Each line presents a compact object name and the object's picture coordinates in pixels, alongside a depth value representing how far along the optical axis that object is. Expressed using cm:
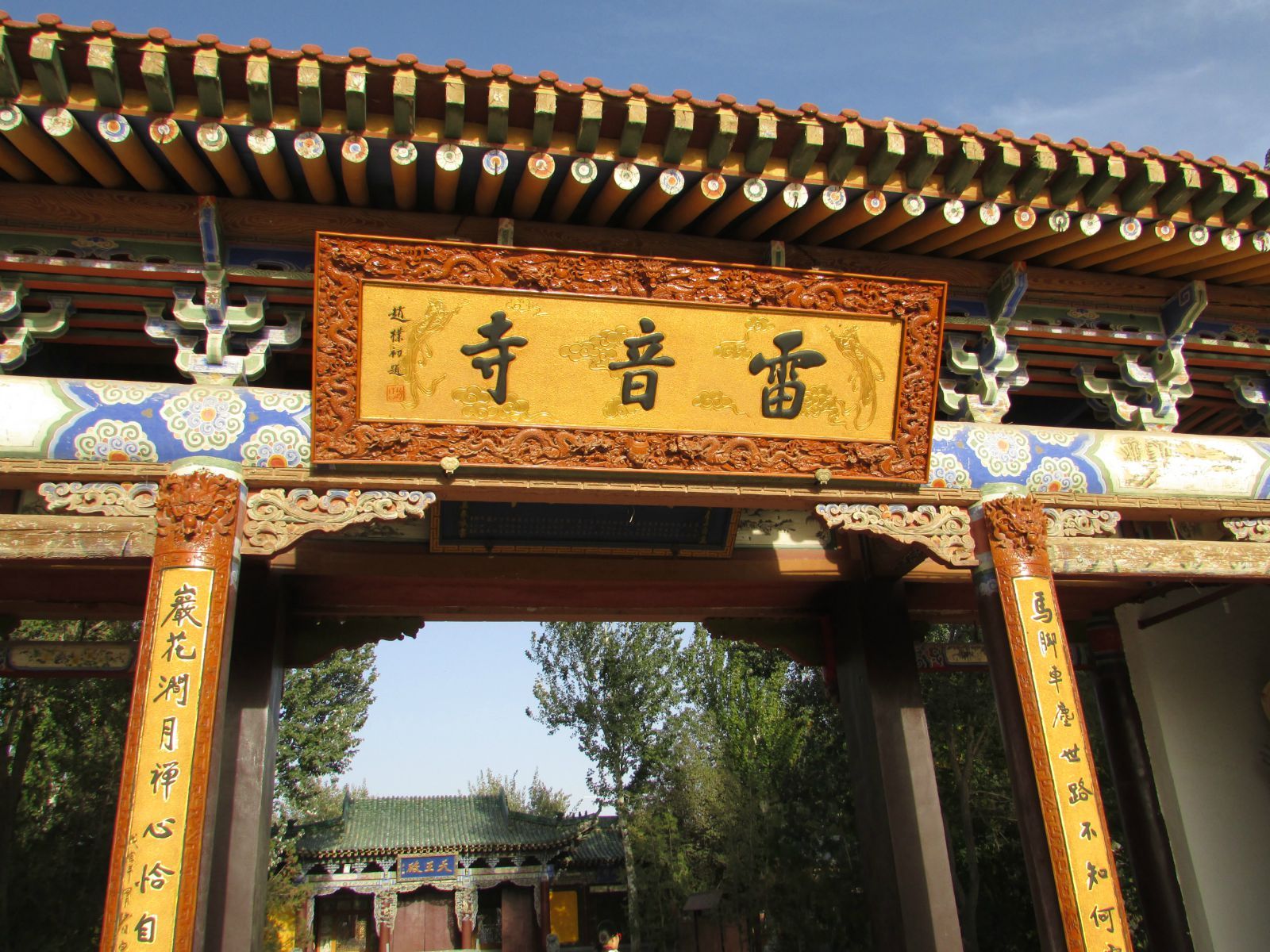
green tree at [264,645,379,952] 2073
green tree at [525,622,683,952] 2388
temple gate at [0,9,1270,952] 428
